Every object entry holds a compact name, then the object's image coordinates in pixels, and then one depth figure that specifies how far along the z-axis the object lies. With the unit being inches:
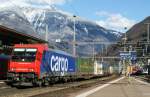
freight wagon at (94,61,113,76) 2924.9
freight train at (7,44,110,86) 1083.2
